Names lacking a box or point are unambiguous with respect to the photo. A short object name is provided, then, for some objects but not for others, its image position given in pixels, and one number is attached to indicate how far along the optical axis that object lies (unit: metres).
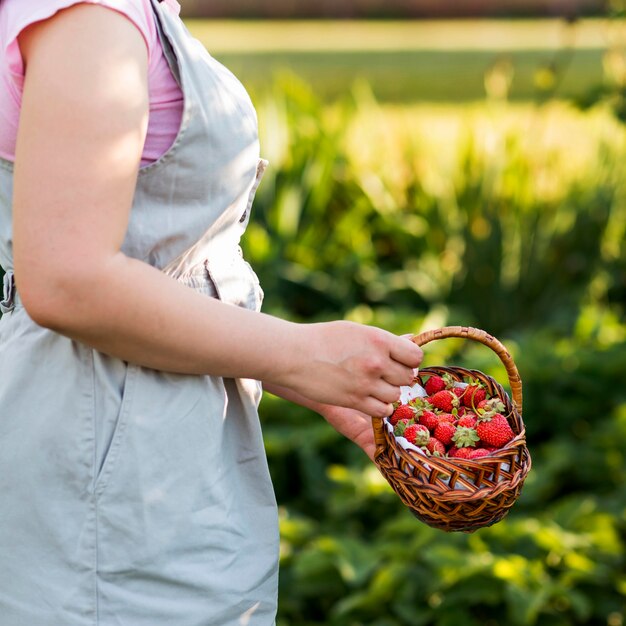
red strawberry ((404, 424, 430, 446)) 2.03
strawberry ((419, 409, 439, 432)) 2.06
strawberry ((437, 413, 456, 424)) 2.07
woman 1.75
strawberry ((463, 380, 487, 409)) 2.12
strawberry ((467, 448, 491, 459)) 2.02
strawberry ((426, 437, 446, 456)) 2.03
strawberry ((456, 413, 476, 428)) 2.07
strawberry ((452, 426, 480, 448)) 2.04
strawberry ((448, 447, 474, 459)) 2.02
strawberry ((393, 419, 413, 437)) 2.03
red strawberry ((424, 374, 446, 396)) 2.14
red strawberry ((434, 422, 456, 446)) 2.05
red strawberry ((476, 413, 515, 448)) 2.05
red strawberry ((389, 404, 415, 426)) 2.06
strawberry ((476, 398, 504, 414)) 2.10
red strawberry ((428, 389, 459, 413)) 2.11
